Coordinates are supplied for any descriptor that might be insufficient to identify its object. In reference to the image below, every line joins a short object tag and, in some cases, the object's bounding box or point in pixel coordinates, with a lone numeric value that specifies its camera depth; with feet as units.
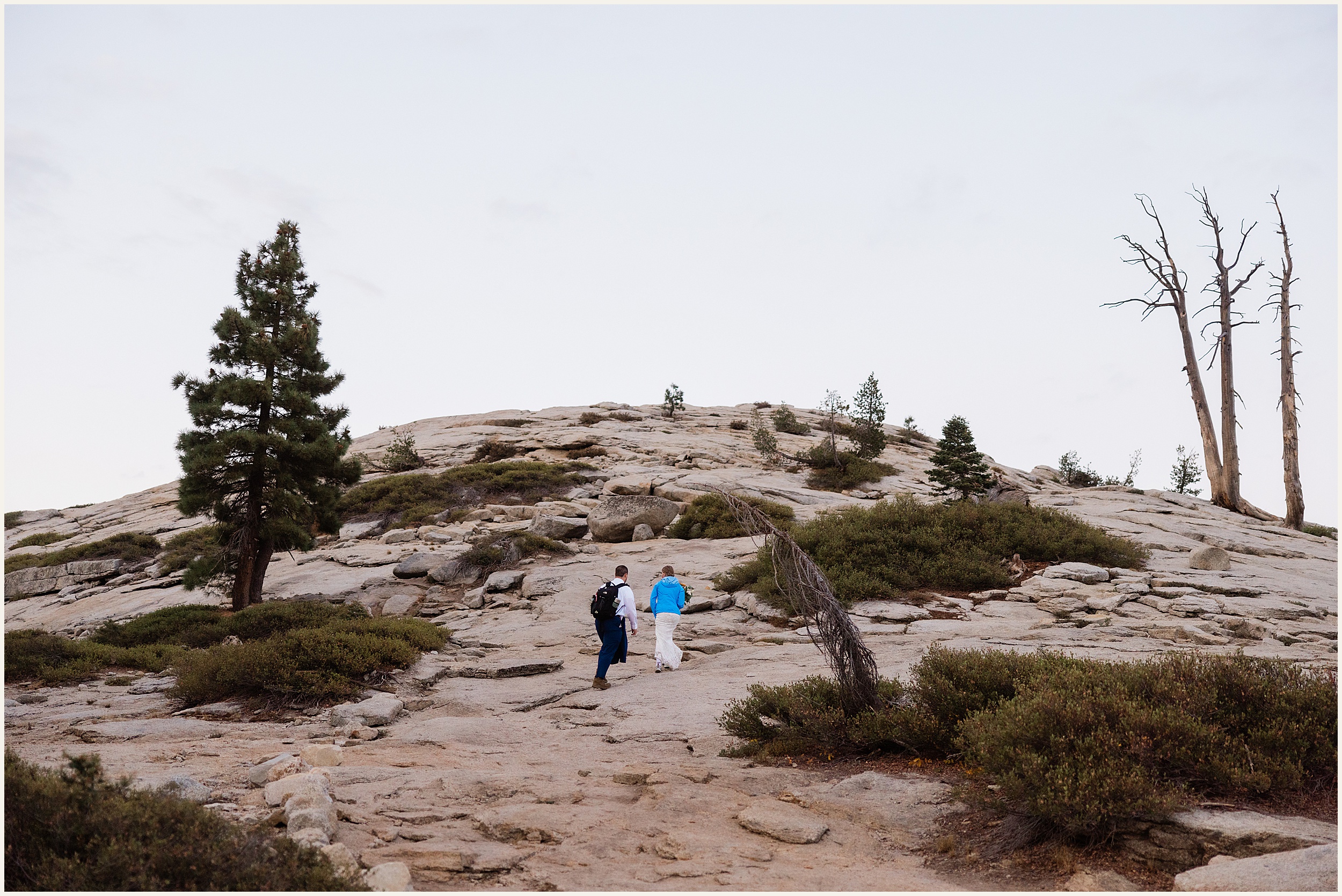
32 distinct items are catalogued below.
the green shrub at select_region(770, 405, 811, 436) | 173.06
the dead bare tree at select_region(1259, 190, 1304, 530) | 93.30
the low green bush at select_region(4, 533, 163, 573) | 86.33
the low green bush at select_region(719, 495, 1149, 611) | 52.37
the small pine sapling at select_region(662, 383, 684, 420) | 184.96
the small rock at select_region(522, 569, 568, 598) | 59.57
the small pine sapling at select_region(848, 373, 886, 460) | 119.34
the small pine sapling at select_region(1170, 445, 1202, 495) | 147.02
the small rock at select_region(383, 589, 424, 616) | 58.70
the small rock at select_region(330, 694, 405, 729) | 31.78
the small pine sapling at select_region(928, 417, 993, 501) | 81.30
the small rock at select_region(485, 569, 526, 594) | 61.82
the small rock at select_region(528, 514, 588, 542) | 77.66
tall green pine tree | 60.59
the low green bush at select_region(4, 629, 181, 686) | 42.63
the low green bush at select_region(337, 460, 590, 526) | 93.50
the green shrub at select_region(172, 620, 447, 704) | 36.06
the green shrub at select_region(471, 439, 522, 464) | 132.67
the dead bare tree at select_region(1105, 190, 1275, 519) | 98.68
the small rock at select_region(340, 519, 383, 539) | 87.86
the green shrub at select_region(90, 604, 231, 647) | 50.21
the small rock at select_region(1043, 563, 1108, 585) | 52.42
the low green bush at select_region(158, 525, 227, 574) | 64.23
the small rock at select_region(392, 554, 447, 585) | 66.49
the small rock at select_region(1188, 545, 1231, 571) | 56.18
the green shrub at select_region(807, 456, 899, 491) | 106.93
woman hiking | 40.88
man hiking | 39.19
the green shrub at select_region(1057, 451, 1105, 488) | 146.82
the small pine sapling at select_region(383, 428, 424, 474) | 125.39
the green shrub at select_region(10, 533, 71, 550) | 111.55
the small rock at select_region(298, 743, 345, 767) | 23.48
